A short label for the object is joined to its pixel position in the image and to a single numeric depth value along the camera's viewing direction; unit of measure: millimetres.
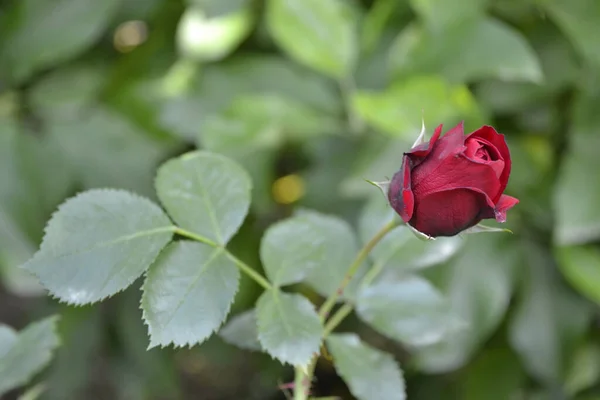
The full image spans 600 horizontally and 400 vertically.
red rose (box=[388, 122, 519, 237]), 729
